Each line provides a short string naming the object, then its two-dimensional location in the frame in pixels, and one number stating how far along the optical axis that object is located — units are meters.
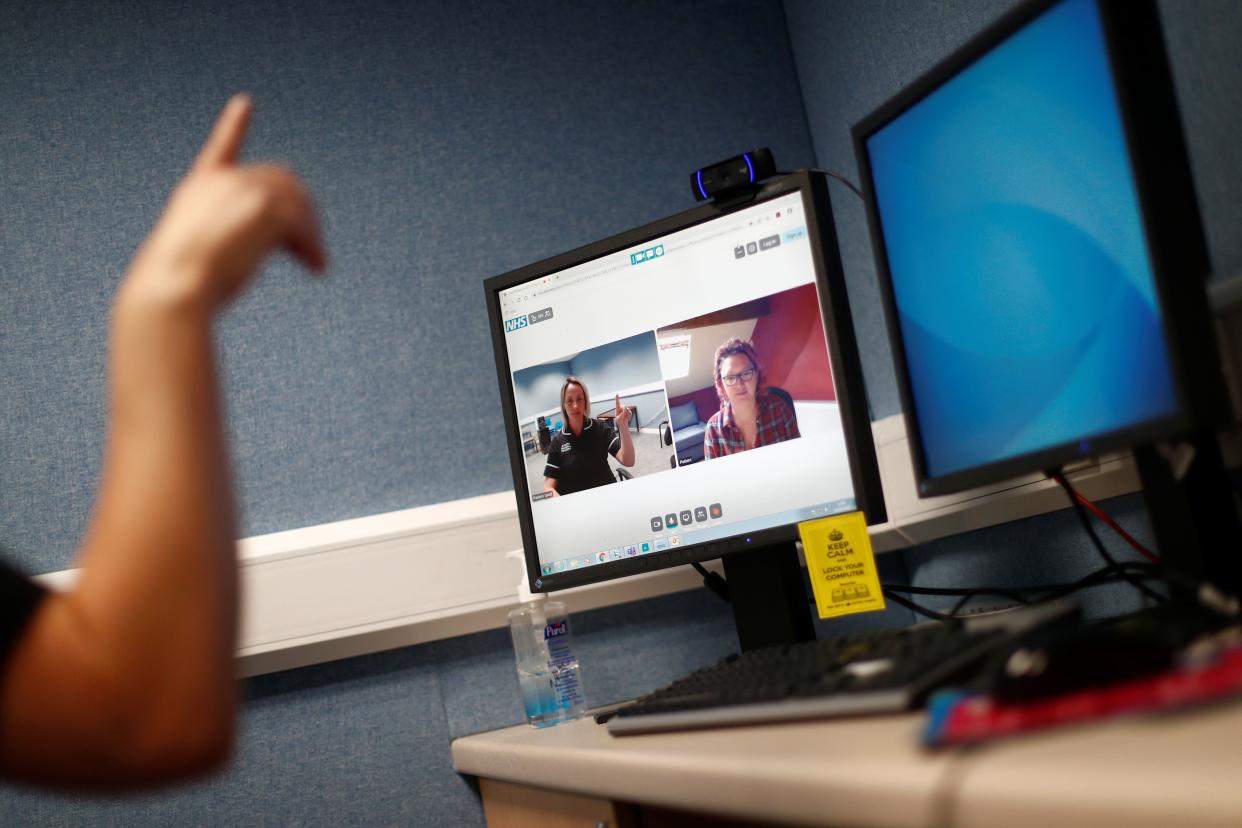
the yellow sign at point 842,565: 1.14
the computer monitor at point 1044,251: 0.76
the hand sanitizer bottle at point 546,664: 1.39
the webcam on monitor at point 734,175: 1.21
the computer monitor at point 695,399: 1.18
